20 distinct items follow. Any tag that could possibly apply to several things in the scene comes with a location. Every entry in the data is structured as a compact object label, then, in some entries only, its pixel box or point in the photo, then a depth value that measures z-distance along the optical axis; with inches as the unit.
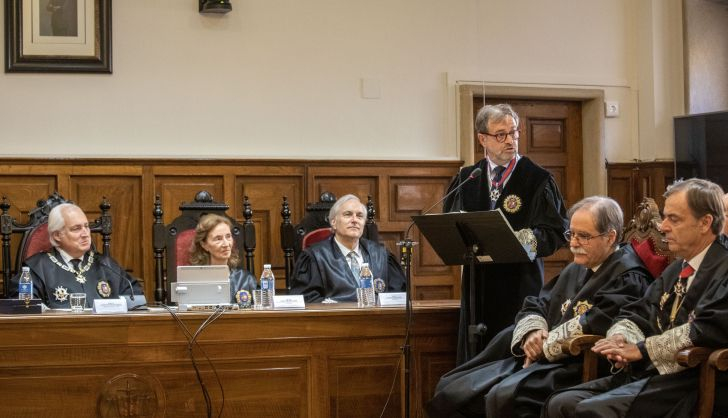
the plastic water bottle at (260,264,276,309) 180.9
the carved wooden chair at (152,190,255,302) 214.2
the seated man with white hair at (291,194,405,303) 210.1
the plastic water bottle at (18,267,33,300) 179.0
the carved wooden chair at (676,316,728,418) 125.1
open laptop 177.6
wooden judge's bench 167.9
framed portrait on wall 258.8
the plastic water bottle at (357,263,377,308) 183.8
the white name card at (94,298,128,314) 174.7
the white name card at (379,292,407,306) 182.7
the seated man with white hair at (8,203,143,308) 199.3
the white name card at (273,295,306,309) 179.9
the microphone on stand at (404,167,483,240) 164.8
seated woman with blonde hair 198.1
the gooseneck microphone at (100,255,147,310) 201.2
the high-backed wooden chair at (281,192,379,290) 233.6
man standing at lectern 176.2
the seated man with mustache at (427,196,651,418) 149.6
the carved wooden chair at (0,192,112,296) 216.1
